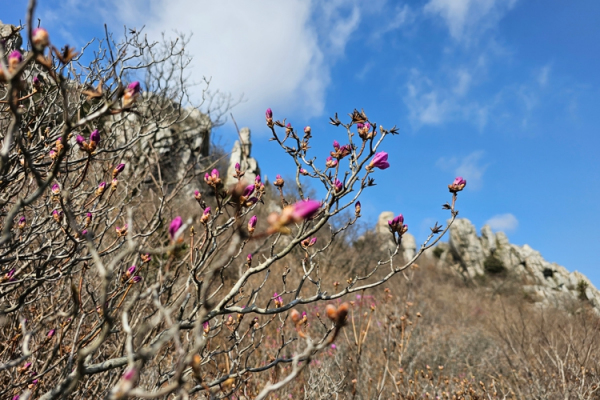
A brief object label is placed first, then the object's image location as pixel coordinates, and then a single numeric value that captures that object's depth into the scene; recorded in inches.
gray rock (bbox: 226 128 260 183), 919.2
